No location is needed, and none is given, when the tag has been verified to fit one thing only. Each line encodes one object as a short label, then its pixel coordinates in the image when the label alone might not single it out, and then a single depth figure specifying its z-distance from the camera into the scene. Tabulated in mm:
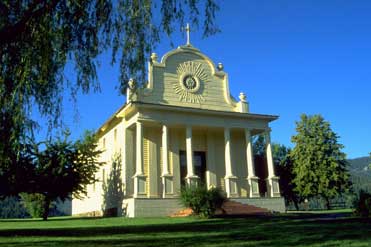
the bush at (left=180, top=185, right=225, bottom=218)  18531
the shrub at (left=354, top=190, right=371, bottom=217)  16359
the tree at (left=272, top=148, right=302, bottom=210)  43812
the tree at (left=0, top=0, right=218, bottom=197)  8727
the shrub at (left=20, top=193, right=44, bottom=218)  28078
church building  23516
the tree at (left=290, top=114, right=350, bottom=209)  38688
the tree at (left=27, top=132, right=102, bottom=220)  22969
